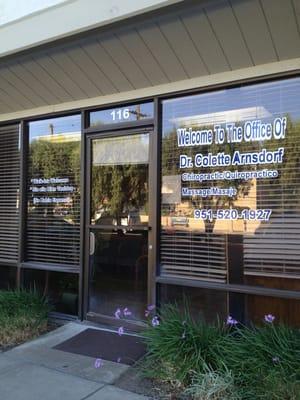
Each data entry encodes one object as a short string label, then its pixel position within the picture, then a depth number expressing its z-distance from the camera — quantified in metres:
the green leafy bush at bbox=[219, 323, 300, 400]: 3.79
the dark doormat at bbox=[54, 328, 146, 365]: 5.17
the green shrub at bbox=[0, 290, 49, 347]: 5.81
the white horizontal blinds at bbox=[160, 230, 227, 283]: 5.30
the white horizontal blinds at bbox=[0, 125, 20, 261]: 7.20
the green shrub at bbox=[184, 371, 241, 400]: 3.98
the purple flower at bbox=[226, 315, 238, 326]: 4.56
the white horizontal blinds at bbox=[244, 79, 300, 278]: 4.86
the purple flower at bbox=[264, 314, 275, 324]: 4.26
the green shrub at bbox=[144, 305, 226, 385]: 4.29
